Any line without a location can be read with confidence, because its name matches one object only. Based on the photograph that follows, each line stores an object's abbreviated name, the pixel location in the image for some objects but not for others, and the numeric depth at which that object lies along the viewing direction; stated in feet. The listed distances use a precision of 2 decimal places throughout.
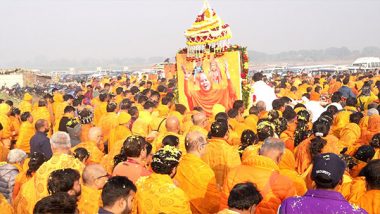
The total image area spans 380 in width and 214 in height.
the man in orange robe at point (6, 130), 31.22
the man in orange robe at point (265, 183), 13.19
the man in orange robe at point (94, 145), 20.67
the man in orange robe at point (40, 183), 14.75
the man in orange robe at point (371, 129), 22.23
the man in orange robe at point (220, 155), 17.11
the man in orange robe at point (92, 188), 13.80
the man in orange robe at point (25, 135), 29.84
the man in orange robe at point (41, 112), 35.78
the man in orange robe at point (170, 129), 20.71
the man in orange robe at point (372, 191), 11.91
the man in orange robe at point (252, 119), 26.11
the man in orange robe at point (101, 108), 35.73
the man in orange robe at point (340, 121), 25.38
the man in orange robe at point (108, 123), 27.33
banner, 38.70
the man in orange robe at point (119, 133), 24.30
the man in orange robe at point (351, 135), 21.61
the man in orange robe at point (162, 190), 12.67
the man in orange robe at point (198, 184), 14.90
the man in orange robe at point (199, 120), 23.97
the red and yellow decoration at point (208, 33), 38.04
